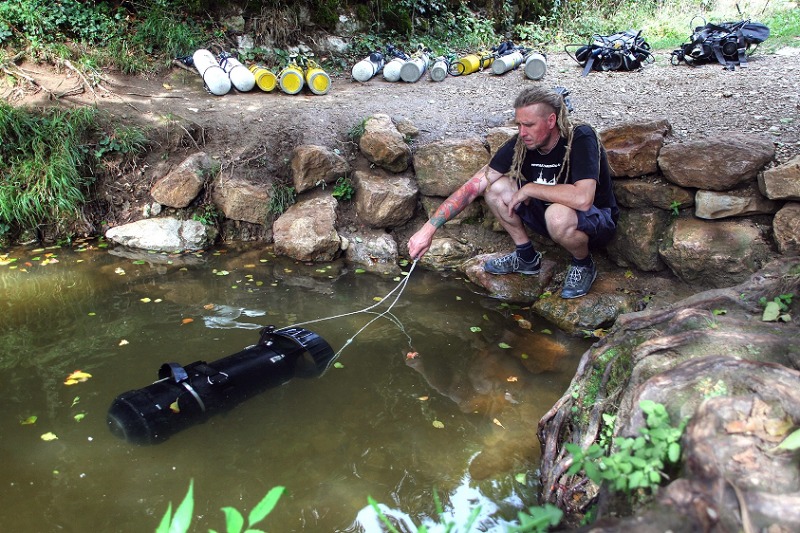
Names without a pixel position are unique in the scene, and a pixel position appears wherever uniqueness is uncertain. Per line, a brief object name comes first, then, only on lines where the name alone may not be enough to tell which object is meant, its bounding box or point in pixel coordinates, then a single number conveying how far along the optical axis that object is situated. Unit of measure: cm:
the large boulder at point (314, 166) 535
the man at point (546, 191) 364
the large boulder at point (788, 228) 371
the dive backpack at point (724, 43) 659
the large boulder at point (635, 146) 427
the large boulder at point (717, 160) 394
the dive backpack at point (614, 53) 709
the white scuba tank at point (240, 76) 655
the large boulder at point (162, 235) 526
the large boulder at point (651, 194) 420
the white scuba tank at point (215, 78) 650
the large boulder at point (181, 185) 542
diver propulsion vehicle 269
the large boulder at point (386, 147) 527
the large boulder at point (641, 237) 425
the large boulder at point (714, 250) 388
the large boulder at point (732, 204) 394
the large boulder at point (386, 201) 517
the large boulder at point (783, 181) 369
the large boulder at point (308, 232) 498
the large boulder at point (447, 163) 501
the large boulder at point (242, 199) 538
